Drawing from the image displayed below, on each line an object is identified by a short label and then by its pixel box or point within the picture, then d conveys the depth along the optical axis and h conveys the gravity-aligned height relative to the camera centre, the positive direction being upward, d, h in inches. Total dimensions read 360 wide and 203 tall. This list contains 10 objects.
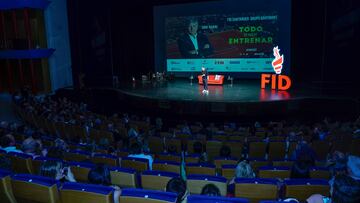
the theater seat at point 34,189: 160.4 -59.5
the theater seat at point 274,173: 218.5 -73.9
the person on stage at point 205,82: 677.0 -46.1
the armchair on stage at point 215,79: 775.7 -45.7
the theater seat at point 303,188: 175.2 -67.5
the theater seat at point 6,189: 171.6 -62.9
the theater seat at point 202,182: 184.2 -66.8
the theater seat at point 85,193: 149.3 -57.9
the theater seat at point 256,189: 177.0 -68.0
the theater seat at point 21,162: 225.9 -65.7
